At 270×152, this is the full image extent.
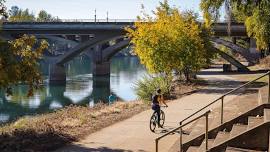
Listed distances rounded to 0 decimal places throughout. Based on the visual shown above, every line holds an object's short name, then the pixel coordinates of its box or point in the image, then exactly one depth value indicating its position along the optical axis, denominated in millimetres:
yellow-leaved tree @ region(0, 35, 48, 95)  14969
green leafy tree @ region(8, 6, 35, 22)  157500
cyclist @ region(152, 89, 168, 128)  16453
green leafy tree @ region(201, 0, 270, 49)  24266
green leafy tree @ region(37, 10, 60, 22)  155750
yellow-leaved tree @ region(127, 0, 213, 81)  28953
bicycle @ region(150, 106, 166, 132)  16141
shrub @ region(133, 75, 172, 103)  25391
